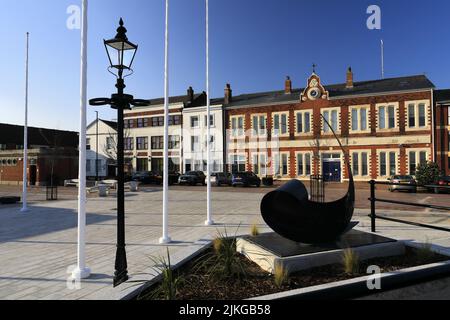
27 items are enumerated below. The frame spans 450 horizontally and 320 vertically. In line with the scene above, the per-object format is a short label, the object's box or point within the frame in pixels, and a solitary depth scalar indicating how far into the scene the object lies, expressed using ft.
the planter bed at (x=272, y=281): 14.42
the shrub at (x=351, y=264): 16.88
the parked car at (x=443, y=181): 78.80
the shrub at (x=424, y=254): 19.02
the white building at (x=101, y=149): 163.94
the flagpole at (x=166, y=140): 25.99
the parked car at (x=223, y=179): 112.88
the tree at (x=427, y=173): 87.18
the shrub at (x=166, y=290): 13.44
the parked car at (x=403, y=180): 80.74
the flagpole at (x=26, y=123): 48.55
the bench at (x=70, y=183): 106.18
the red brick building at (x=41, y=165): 128.06
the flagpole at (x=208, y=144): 33.61
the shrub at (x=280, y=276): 15.26
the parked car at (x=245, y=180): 106.32
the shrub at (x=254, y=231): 23.72
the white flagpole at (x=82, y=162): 17.33
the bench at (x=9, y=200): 59.16
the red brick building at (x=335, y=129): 110.73
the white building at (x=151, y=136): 152.66
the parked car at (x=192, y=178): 118.73
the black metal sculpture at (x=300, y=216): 19.94
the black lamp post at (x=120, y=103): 16.66
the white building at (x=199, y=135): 140.67
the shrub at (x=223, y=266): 16.34
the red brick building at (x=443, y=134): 105.50
